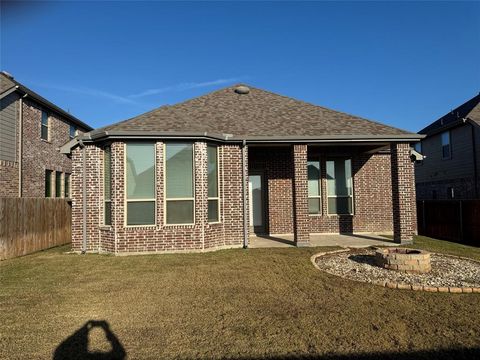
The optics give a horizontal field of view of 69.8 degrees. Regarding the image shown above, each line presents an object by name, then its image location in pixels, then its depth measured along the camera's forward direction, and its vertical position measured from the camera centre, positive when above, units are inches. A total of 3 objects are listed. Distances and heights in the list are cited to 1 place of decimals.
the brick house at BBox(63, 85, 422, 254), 377.1 +21.6
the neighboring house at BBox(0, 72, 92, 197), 549.6 +100.8
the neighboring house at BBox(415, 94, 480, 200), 717.9 +80.8
